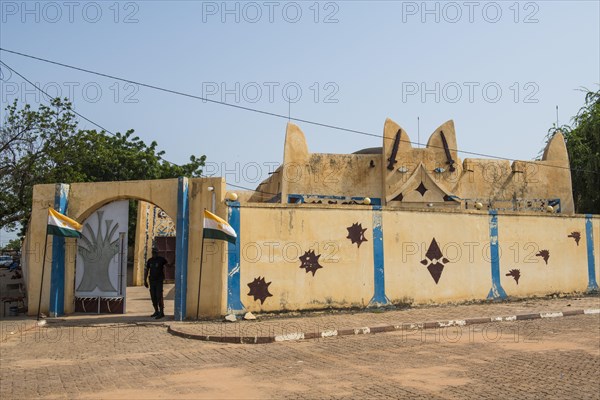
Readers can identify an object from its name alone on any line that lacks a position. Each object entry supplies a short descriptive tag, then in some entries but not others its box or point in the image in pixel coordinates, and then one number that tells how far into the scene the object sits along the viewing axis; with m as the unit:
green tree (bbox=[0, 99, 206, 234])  24.17
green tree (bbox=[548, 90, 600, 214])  26.98
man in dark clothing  13.04
